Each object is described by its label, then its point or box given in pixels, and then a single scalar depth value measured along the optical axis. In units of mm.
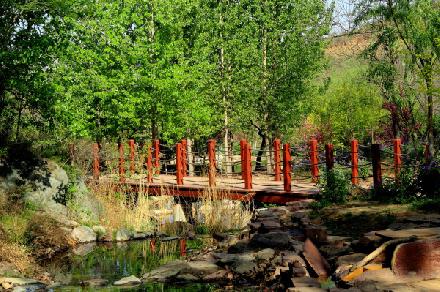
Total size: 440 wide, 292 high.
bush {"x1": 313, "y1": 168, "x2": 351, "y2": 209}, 12070
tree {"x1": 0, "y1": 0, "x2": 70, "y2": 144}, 12188
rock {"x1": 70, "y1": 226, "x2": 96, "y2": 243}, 13070
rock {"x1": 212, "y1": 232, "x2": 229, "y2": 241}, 12022
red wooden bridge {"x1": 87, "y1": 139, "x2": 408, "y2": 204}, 13023
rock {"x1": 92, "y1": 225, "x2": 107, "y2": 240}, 13542
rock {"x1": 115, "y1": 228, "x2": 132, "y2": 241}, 13459
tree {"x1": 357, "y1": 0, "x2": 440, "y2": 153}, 16344
